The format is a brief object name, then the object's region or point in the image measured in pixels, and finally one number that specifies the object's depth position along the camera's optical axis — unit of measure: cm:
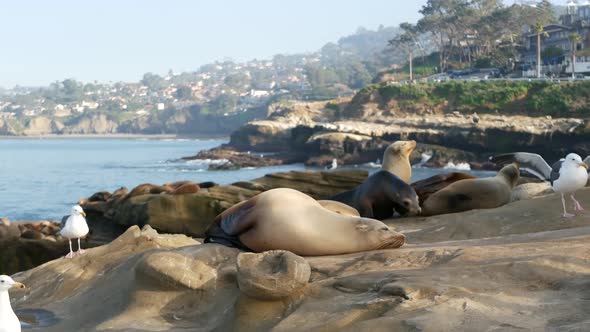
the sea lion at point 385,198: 892
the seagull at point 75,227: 895
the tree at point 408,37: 11081
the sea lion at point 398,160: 1079
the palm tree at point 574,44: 7601
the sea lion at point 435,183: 1010
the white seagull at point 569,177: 791
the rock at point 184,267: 558
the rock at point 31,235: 1279
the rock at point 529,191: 1017
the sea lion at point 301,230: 595
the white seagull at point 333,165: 5622
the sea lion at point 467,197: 955
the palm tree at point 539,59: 7688
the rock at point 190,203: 1097
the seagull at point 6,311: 512
